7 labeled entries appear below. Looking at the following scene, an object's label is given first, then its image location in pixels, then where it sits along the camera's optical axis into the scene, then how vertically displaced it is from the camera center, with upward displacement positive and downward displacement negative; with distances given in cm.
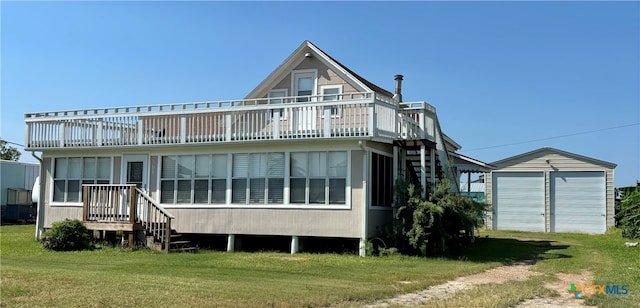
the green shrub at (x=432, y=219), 1608 -60
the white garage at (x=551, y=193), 2934 +28
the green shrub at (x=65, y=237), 1750 -136
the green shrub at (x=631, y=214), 2244 -53
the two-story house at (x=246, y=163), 1688 +87
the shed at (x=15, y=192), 3375 -25
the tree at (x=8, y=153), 6369 +359
